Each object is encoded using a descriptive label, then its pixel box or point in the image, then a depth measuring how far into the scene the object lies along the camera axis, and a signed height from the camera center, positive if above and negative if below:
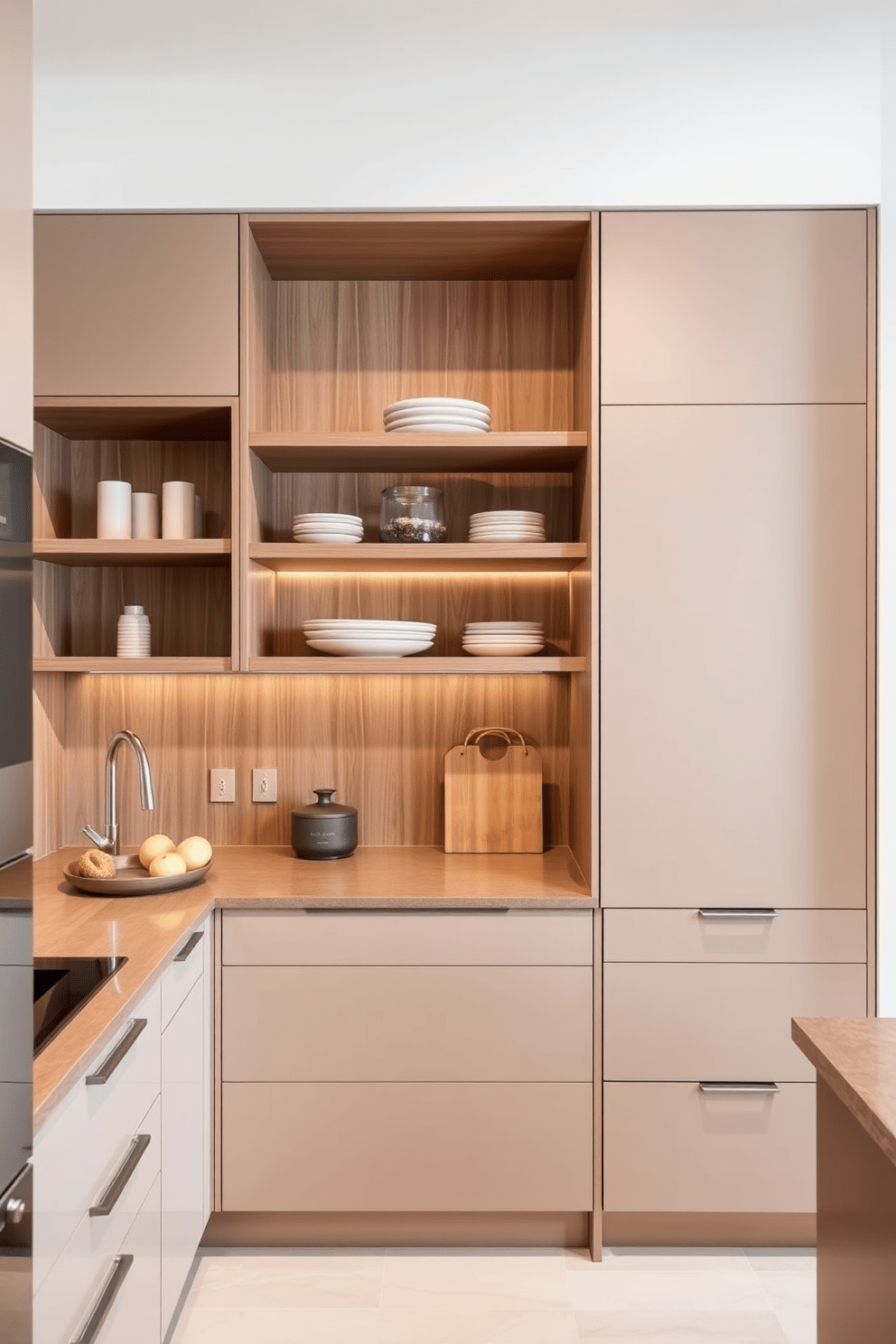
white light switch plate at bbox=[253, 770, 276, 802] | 2.81 -0.33
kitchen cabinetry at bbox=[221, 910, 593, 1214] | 2.30 -0.93
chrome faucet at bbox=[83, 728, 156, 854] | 2.16 -0.28
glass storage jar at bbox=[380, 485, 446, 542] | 2.56 +0.40
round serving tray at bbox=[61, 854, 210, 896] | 2.24 -0.49
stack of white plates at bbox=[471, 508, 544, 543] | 2.51 +0.36
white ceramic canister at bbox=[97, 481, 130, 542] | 2.48 +0.39
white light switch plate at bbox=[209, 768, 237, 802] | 2.81 -0.33
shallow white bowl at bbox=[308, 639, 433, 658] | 2.47 +0.05
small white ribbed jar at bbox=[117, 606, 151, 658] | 2.57 +0.08
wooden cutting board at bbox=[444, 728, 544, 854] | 2.71 -0.38
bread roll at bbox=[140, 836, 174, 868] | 2.37 -0.43
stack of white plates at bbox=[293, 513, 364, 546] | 2.50 +0.35
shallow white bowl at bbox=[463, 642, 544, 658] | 2.53 +0.05
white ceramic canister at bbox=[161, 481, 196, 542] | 2.50 +0.39
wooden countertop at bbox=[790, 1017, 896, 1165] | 1.15 -0.53
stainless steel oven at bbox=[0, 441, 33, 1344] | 0.78 -0.19
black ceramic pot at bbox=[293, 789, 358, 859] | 2.57 -0.43
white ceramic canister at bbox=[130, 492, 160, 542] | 2.53 +0.38
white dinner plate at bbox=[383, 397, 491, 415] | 2.44 +0.66
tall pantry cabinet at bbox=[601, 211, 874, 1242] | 2.34 +0.14
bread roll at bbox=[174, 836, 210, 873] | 2.35 -0.44
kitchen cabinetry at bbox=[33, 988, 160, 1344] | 1.28 -0.79
